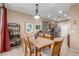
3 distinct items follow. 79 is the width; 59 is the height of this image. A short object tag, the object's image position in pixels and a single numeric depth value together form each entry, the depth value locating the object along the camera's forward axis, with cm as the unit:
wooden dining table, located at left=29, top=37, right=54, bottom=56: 218
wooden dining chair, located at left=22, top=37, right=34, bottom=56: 210
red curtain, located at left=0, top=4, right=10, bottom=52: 200
